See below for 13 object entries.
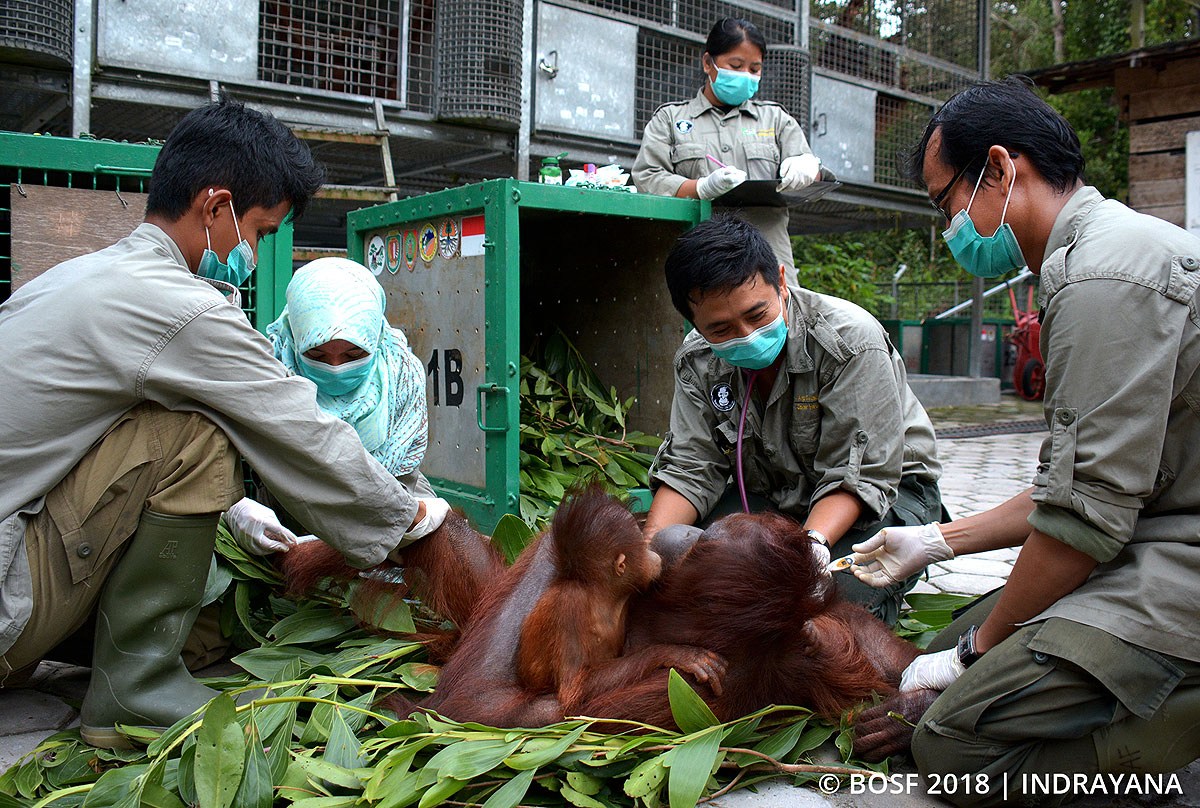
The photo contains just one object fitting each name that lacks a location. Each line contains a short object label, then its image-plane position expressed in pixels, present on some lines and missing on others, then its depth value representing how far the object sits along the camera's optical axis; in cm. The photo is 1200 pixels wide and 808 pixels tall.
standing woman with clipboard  429
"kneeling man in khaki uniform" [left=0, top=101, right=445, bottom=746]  192
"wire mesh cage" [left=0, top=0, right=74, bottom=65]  440
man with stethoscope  255
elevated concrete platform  1034
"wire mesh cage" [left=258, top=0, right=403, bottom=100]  551
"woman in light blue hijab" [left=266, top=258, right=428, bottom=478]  279
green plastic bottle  407
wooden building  668
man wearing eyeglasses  163
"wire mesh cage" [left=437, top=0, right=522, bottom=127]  576
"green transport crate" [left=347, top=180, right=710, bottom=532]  326
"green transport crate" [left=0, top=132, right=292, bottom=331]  297
